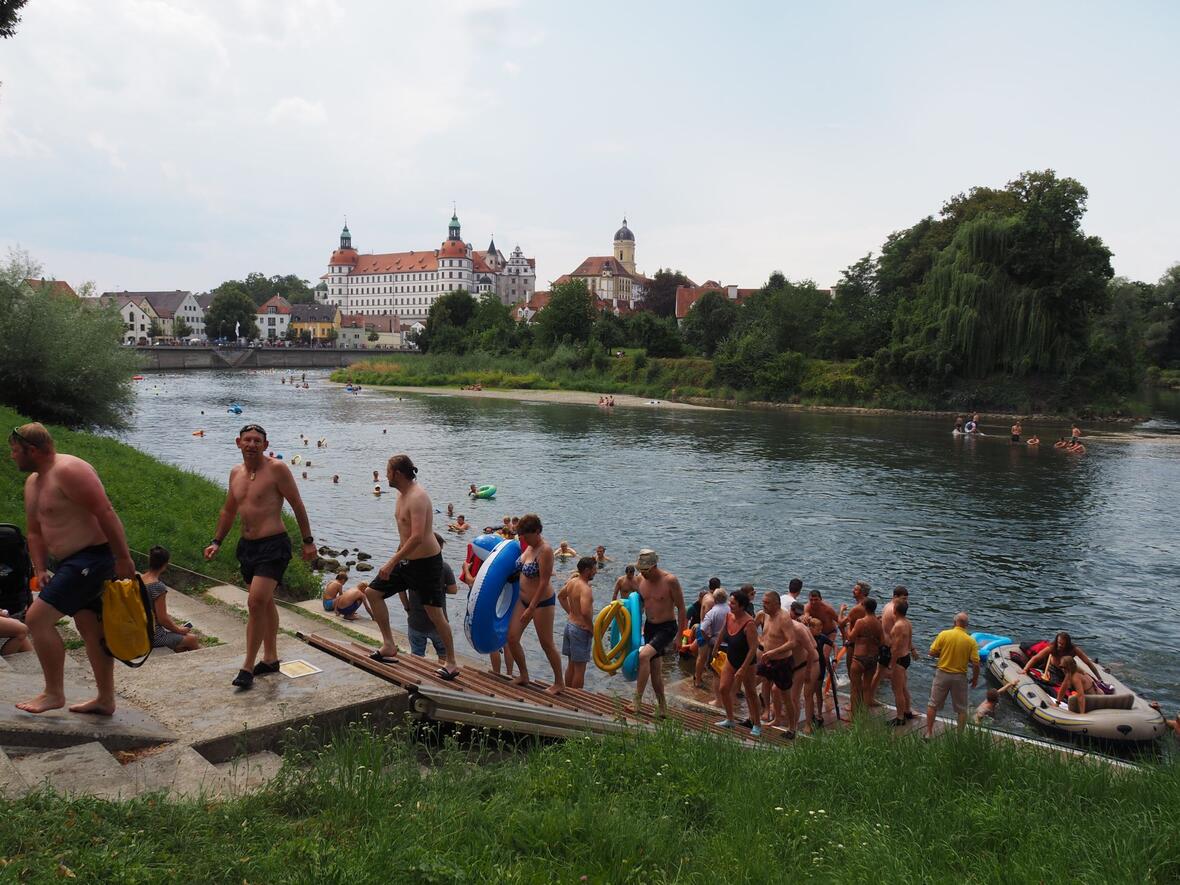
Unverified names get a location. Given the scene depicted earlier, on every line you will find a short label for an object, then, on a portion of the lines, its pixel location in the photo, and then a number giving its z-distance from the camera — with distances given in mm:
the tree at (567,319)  98500
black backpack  7242
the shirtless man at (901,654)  10969
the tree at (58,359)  25125
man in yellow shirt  10422
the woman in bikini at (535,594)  8680
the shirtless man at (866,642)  11055
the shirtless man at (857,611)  11498
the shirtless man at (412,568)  7602
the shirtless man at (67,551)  5527
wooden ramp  6750
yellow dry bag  5749
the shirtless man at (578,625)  9781
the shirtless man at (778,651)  9742
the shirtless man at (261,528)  6734
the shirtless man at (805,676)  9867
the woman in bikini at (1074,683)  11742
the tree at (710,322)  92125
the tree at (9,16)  12328
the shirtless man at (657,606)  9656
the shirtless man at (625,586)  11781
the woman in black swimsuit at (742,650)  9883
